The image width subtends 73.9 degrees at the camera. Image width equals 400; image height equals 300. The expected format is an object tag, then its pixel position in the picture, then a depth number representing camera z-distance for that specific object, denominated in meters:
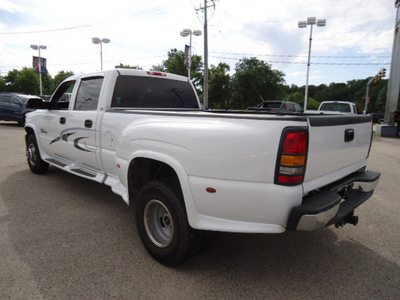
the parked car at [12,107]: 14.64
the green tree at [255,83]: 44.34
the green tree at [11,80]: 69.00
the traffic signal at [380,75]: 23.63
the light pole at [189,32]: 21.31
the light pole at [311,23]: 23.61
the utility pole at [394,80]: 18.11
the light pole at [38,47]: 33.03
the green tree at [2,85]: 68.23
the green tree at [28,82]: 65.81
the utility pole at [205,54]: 18.80
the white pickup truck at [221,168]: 1.89
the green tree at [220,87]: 46.81
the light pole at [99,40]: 29.12
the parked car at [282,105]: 13.90
